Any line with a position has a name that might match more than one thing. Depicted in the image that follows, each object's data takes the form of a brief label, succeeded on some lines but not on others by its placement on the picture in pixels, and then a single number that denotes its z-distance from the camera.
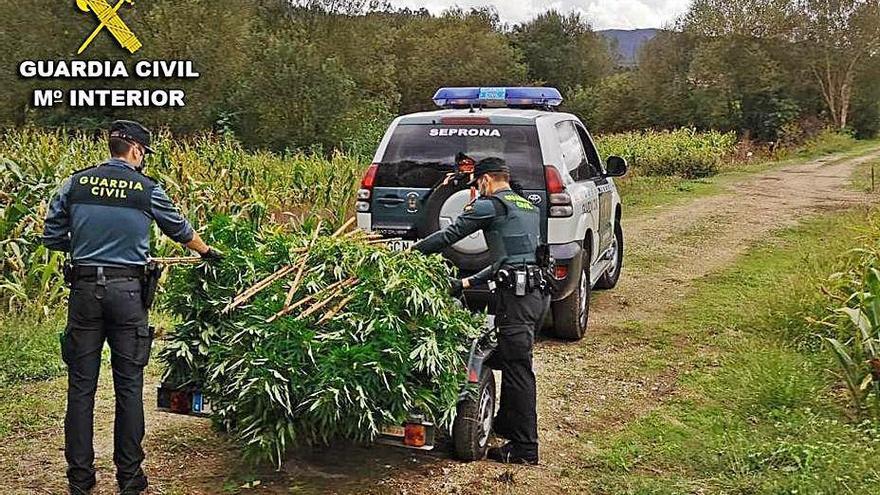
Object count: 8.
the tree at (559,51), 56.84
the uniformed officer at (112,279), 4.41
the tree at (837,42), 43.31
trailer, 4.42
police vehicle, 6.89
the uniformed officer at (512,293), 5.15
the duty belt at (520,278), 5.12
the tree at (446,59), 47.06
